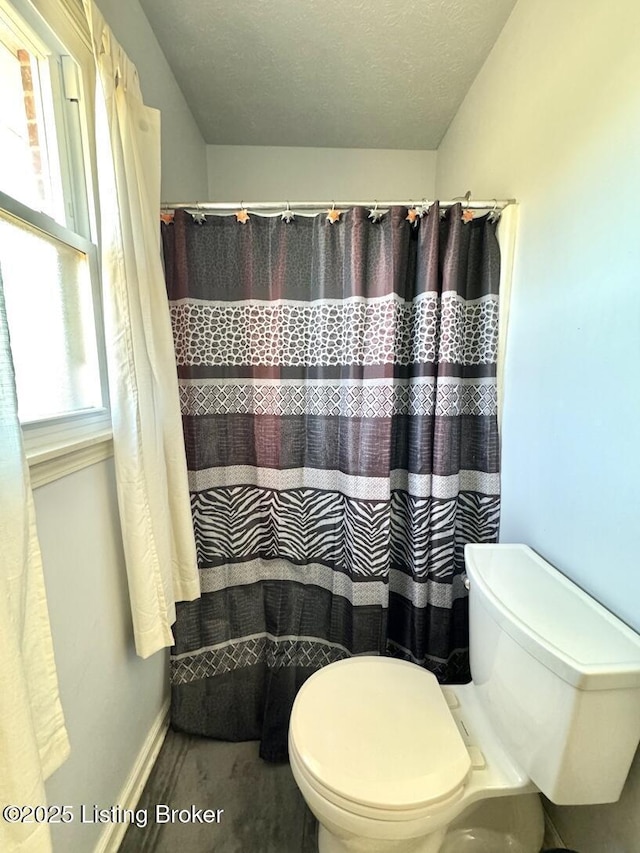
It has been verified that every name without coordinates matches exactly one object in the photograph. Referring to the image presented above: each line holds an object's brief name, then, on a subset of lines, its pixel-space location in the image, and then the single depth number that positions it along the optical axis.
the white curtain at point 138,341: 0.92
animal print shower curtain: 1.24
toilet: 0.71
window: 0.78
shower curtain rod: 1.20
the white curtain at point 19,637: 0.51
